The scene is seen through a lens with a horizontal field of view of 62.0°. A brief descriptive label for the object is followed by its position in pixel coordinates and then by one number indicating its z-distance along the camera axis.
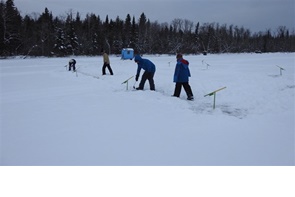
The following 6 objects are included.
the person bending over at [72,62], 16.44
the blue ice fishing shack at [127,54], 31.30
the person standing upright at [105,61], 13.70
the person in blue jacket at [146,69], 8.95
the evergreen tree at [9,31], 37.72
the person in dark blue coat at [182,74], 7.86
